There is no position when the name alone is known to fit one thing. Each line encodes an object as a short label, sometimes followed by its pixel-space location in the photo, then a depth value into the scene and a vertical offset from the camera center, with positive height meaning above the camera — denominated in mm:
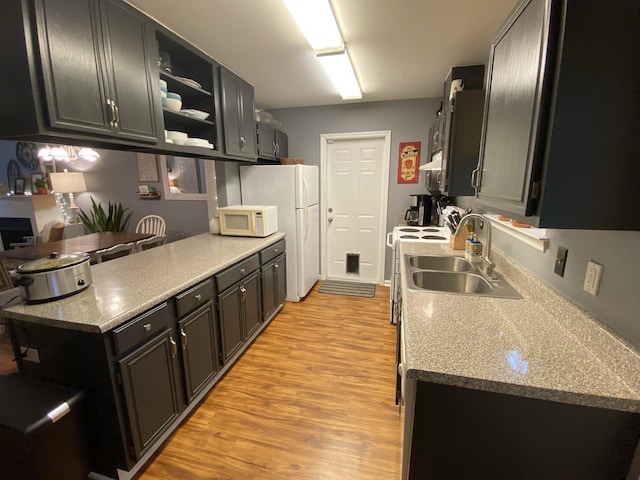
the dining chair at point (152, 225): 4777 -576
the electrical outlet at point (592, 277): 980 -305
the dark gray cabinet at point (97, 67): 1223 +595
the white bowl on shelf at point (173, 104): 1926 +576
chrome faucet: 1750 -373
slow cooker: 1333 -418
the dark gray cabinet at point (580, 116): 746 +201
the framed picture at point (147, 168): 4770 +374
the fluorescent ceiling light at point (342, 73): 2209 +1029
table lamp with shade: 4828 +106
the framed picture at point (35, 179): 5023 +200
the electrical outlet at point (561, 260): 1167 -289
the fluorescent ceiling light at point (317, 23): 1555 +1000
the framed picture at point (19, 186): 5230 +80
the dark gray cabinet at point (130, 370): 1316 -901
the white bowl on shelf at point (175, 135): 1949 +371
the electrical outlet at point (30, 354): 1430 -809
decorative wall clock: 5250 +631
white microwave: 2885 -308
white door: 3867 -198
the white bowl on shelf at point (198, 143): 2102 +353
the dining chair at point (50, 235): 4449 -686
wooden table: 2842 -624
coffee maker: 3416 -266
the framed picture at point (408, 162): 3652 +355
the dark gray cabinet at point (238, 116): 2477 +676
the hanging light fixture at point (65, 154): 4930 +628
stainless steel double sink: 1560 -530
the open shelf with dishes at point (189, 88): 1973 +770
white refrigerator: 3275 -117
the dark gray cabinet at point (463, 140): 2120 +372
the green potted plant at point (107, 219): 4879 -487
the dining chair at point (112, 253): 2665 -598
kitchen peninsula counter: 1285 -543
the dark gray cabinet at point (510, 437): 833 -751
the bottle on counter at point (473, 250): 1948 -408
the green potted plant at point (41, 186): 5004 +75
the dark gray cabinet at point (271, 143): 3217 +573
